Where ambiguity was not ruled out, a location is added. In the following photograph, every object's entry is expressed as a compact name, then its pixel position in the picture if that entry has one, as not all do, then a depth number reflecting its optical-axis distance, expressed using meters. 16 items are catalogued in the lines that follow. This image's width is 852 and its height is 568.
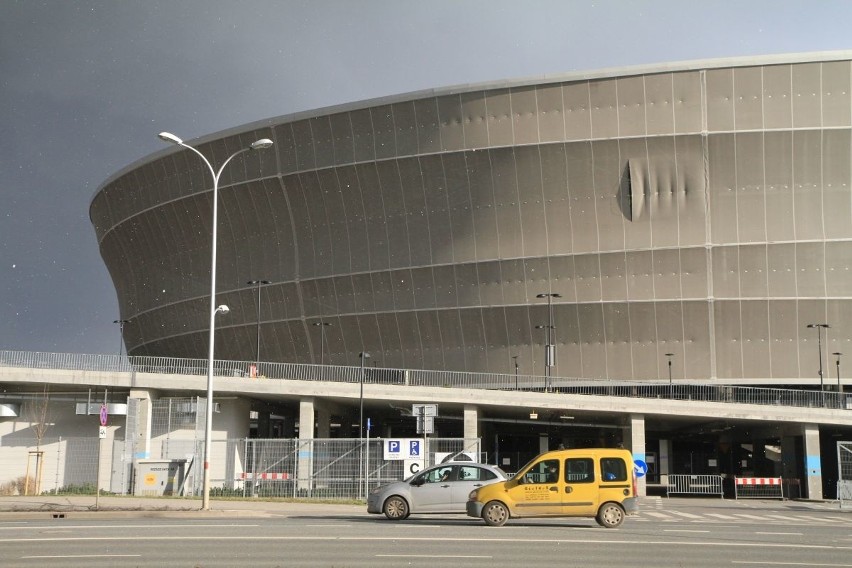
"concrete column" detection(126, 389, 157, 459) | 42.81
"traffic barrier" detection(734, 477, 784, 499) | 45.38
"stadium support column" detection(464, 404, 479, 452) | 48.19
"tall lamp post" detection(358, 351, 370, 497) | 33.01
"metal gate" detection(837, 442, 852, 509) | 34.20
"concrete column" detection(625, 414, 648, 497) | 47.56
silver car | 23.28
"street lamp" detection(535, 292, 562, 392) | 58.28
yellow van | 21.44
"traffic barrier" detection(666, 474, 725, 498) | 47.81
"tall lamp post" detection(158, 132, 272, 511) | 26.28
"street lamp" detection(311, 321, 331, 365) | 67.31
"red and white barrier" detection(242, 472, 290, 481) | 34.41
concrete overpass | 43.88
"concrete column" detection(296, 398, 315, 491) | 33.81
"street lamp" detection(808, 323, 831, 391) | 57.47
